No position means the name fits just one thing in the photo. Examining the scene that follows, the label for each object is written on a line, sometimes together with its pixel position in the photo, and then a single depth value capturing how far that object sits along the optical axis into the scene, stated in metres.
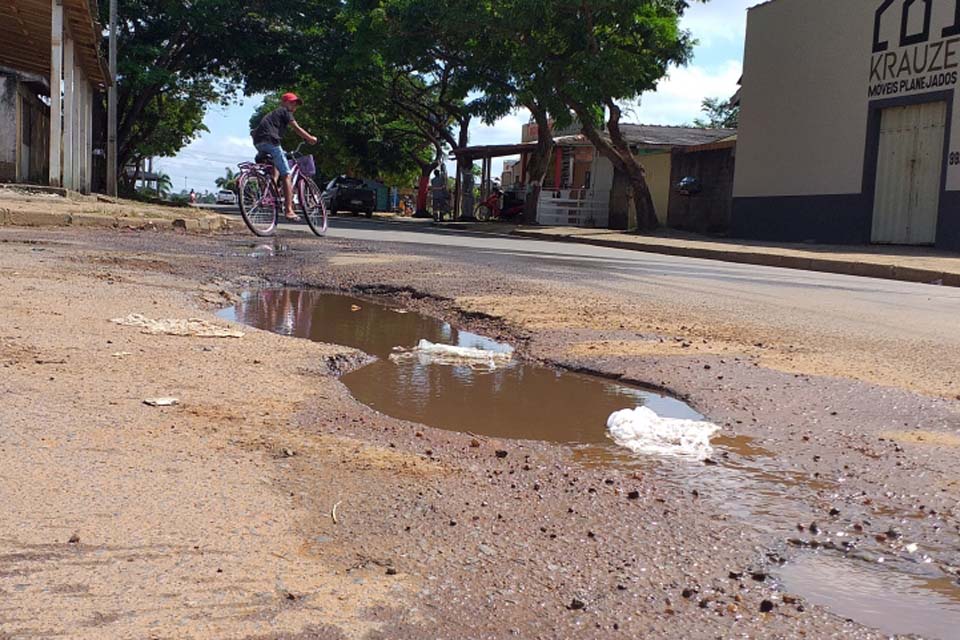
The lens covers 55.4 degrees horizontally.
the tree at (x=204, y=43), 26.44
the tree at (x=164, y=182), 65.34
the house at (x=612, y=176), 28.56
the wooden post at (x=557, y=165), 36.41
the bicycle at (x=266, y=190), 10.84
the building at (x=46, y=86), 14.98
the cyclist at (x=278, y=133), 10.68
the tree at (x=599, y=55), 21.67
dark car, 35.28
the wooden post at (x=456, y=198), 36.95
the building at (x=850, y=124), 17.88
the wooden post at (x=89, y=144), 21.45
